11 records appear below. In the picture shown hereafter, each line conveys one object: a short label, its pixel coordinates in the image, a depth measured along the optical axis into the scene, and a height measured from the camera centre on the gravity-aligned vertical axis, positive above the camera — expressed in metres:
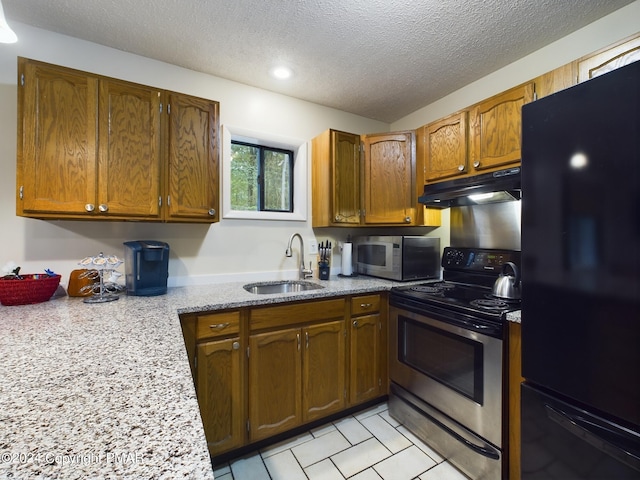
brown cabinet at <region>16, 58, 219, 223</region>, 1.44 +0.50
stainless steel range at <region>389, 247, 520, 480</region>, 1.42 -0.69
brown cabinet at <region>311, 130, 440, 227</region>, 2.35 +0.49
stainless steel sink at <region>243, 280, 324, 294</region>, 2.23 -0.37
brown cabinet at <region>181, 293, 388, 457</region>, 1.55 -0.75
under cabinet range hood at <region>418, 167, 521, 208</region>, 1.65 +0.32
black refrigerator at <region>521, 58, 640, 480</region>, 0.90 -0.14
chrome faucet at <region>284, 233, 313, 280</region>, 2.43 -0.21
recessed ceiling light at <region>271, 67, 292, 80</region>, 2.07 +1.22
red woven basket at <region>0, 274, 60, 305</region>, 1.42 -0.25
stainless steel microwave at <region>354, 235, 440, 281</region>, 2.26 -0.14
